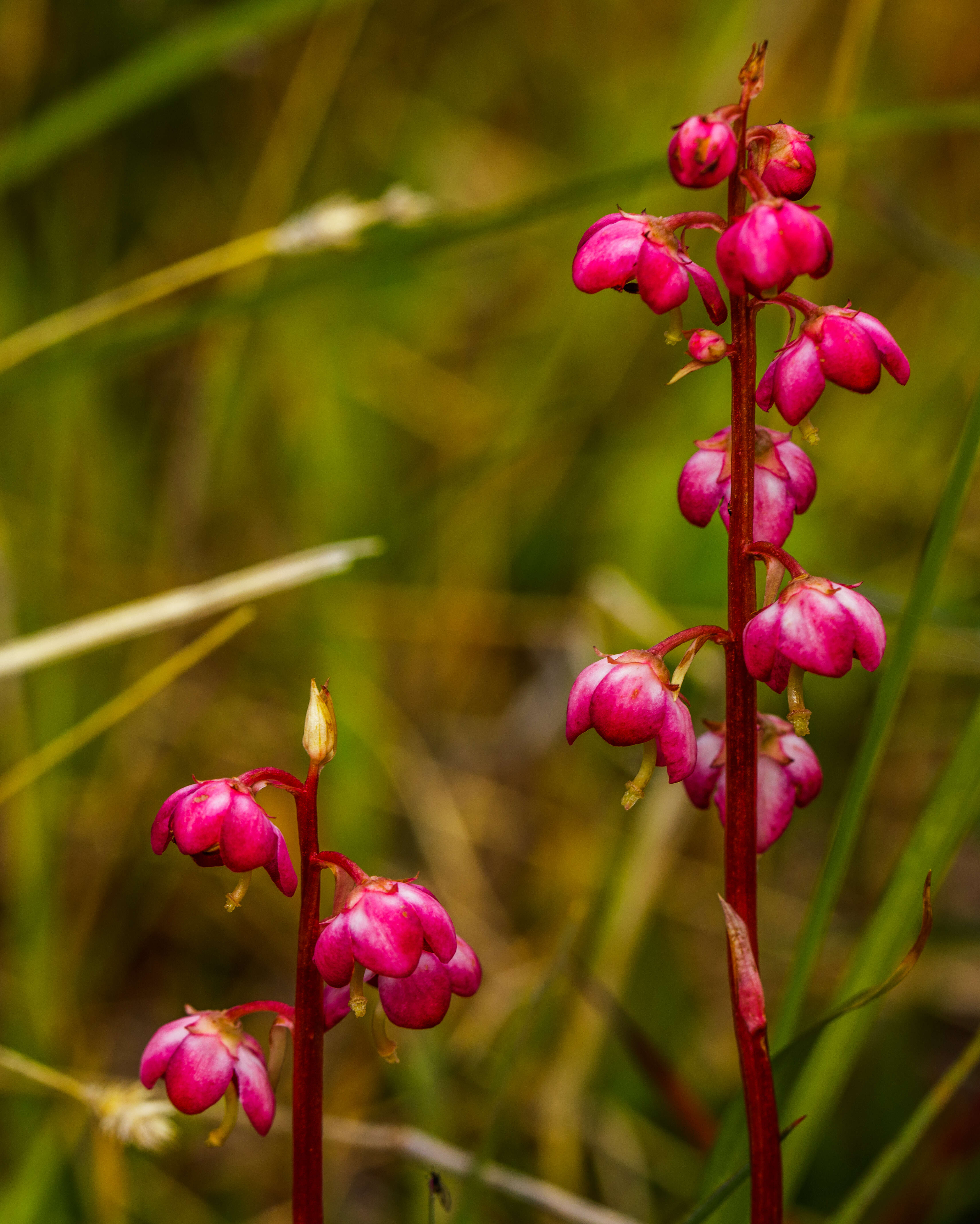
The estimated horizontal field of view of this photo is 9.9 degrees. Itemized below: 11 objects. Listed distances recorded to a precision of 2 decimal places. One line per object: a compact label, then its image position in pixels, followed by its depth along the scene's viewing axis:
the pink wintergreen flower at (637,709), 0.58
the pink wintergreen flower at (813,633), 0.57
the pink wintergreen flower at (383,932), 0.57
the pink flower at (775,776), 0.60
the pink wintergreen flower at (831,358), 0.58
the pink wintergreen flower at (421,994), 0.58
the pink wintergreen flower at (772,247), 0.57
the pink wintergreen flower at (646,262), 0.58
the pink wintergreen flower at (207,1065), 0.58
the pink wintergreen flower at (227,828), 0.57
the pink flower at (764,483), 0.59
